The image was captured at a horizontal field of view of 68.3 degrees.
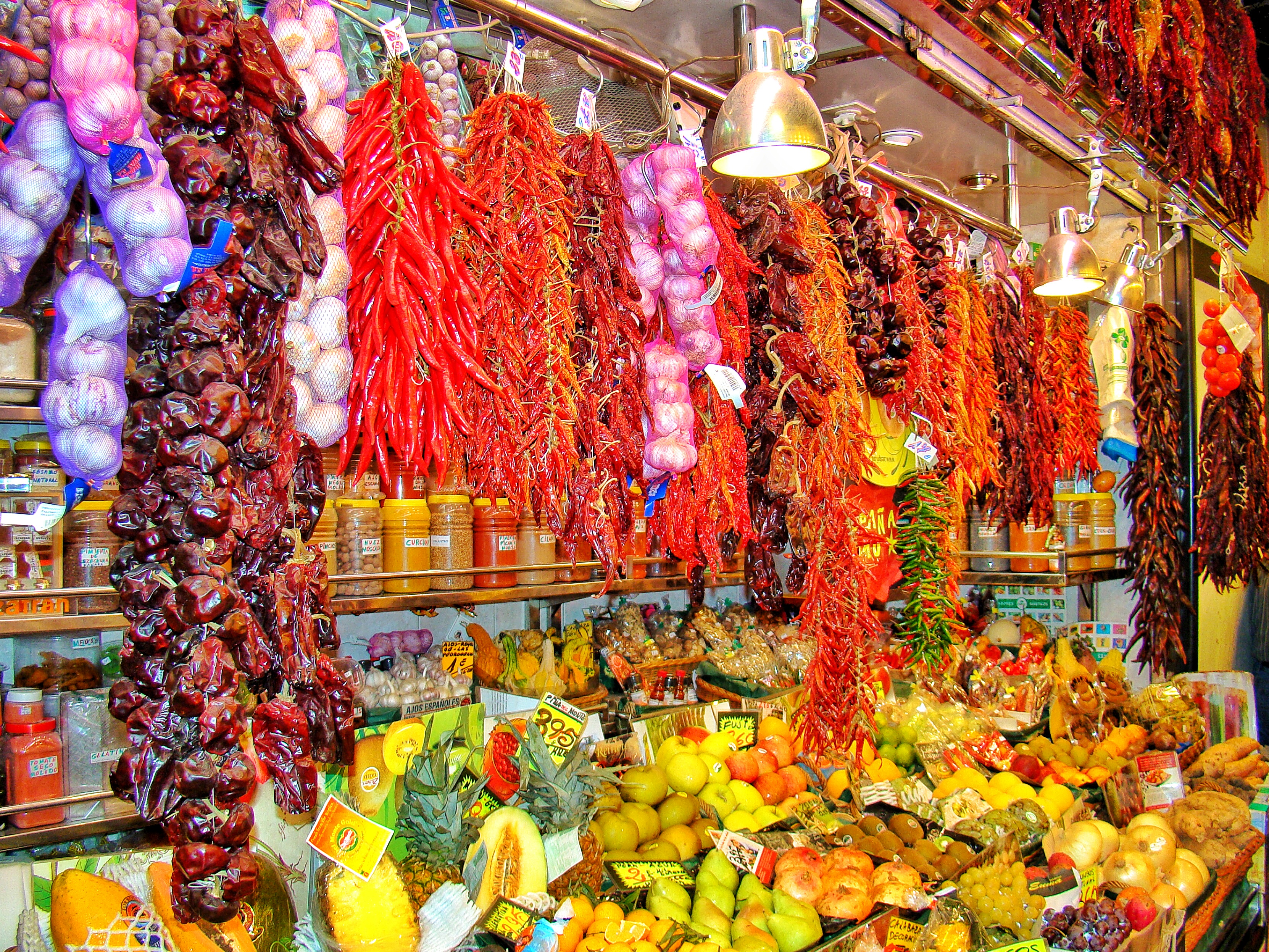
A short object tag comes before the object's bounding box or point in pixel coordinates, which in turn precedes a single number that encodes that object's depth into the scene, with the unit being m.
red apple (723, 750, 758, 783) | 3.50
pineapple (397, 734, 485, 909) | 2.46
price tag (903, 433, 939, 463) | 3.07
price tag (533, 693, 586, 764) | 2.94
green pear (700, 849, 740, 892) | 2.75
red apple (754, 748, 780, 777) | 3.59
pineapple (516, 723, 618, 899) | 2.64
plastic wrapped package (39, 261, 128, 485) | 1.42
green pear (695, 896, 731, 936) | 2.56
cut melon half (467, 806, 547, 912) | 2.44
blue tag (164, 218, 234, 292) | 1.42
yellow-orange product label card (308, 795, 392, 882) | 2.17
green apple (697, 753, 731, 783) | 3.41
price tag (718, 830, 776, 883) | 2.81
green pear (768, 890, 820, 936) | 2.55
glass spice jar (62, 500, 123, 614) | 2.55
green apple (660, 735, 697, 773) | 3.42
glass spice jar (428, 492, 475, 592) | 3.33
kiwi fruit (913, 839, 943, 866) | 3.11
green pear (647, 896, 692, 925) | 2.54
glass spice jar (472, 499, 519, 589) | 3.46
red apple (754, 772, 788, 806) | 3.46
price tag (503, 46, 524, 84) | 2.06
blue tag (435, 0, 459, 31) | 2.10
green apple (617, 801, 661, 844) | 2.96
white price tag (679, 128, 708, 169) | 2.39
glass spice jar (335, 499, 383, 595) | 3.12
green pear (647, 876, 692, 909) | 2.60
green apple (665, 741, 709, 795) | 3.29
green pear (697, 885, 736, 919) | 2.66
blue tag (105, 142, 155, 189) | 1.43
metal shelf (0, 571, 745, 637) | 2.42
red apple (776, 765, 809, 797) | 3.59
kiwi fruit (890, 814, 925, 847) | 3.21
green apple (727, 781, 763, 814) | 3.34
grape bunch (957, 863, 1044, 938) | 2.80
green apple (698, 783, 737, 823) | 3.26
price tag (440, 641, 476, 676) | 3.85
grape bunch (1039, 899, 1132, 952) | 2.78
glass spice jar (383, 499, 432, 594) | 3.22
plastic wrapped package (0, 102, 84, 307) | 1.45
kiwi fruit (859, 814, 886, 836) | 3.27
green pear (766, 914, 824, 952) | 2.46
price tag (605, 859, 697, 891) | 2.69
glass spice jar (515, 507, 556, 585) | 3.55
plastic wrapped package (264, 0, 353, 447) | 1.65
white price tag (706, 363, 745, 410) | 2.40
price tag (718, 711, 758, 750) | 3.82
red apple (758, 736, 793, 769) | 3.70
